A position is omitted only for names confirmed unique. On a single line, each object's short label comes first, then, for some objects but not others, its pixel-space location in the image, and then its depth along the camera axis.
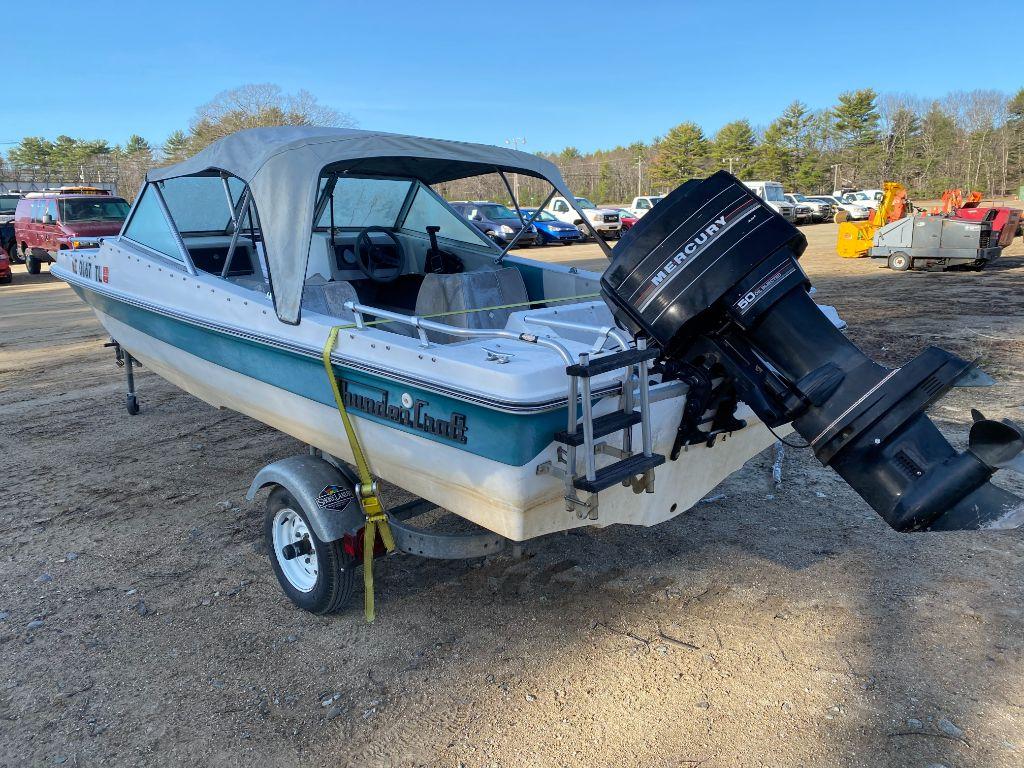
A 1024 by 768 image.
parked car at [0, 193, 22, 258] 18.08
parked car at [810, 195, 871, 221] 31.06
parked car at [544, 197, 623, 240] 23.88
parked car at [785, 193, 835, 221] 31.75
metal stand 5.74
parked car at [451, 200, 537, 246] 20.25
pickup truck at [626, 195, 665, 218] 27.92
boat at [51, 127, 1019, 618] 2.43
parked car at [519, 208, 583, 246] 22.00
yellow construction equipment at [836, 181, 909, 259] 15.17
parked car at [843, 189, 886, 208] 32.38
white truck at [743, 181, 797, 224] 28.28
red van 14.37
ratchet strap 3.04
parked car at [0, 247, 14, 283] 14.88
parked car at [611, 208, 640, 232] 25.09
